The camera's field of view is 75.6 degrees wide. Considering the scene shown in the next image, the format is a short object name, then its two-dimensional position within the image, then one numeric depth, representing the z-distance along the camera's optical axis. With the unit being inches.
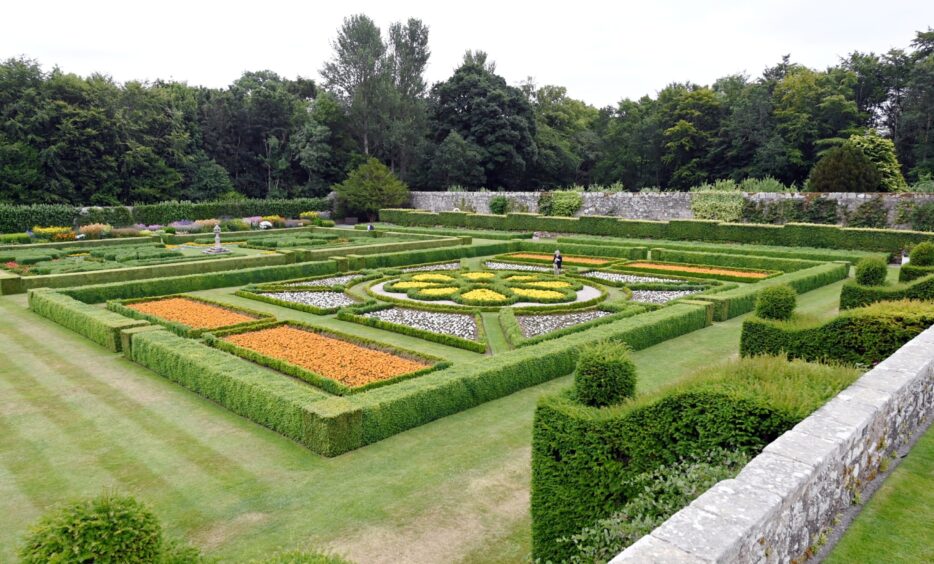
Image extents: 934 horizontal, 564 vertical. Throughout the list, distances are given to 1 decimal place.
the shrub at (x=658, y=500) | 152.4
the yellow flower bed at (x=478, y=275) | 786.7
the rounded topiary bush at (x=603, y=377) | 231.3
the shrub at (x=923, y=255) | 617.6
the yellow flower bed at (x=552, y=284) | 725.9
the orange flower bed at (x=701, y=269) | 813.4
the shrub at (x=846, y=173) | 1259.2
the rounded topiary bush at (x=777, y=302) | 395.2
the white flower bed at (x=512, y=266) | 903.1
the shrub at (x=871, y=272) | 510.6
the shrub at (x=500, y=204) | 1704.0
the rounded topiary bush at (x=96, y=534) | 119.0
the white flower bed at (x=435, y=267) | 916.0
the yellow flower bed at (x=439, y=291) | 680.8
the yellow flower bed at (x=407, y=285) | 730.8
